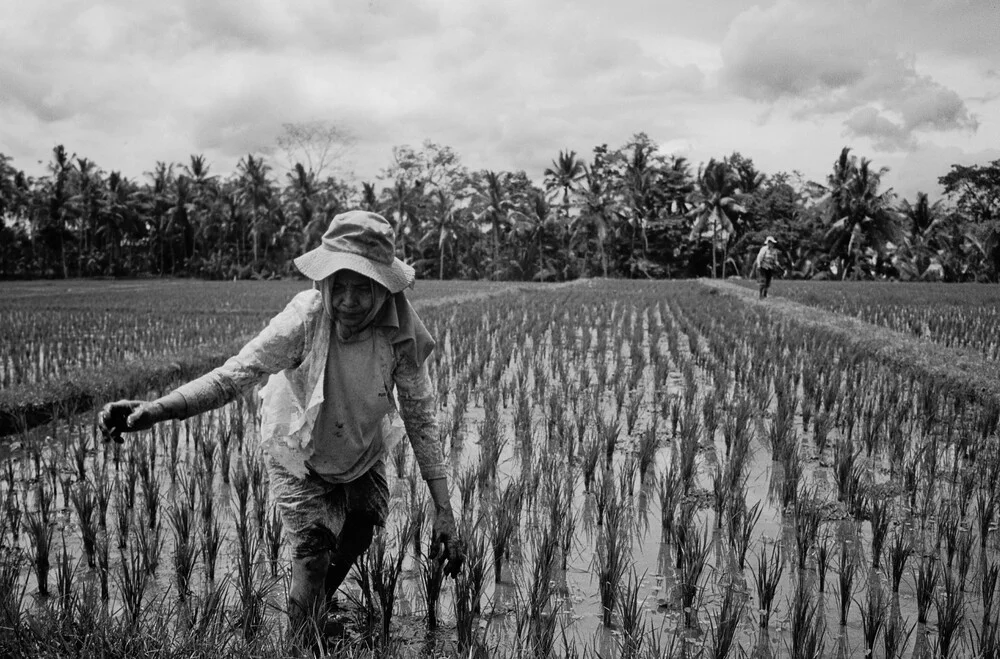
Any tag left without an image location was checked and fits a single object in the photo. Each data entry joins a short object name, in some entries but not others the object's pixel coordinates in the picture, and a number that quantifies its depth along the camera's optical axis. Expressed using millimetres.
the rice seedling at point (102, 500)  2473
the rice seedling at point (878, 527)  2215
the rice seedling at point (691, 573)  1879
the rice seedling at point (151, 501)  2504
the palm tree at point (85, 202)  33156
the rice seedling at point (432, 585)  1845
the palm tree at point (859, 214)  26344
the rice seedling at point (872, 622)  1714
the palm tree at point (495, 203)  29297
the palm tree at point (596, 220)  29609
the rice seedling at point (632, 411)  3920
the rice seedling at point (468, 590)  1661
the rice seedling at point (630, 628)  1545
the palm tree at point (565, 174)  31250
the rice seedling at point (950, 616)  1674
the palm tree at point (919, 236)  27266
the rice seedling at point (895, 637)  1675
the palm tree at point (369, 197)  32062
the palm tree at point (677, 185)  31422
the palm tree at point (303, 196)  32844
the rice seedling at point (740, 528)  2207
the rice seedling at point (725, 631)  1600
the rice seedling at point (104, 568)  1955
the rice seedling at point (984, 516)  2412
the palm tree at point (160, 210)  36094
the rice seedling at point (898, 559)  2037
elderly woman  1658
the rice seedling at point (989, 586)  1850
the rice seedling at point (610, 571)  1907
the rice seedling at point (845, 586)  1899
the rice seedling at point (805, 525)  2201
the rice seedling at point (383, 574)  1761
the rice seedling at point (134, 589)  1727
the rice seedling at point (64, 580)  1728
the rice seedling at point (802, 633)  1558
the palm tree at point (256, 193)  33500
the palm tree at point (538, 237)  30578
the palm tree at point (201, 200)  35156
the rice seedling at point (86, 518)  2201
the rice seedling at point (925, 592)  1860
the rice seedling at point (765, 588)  1865
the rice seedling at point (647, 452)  3094
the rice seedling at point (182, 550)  1948
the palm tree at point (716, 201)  29359
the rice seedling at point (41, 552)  2004
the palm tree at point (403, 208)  31422
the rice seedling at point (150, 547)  1940
